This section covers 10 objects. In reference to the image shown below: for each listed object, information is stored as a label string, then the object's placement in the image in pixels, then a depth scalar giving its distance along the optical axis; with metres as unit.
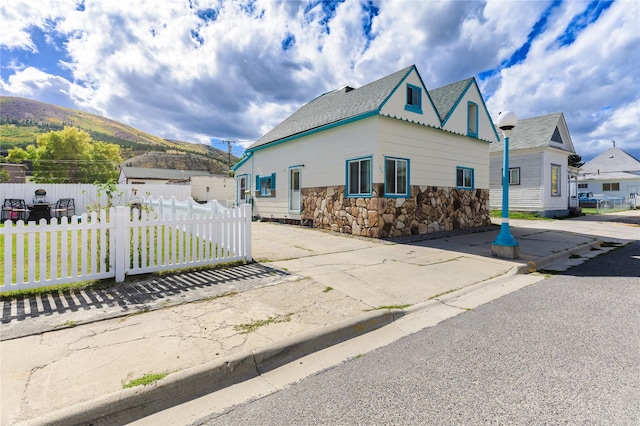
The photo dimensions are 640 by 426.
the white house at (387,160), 10.48
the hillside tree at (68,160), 46.28
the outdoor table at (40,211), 16.44
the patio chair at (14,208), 16.11
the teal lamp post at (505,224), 7.47
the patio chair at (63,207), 17.73
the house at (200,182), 36.44
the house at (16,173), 43.36
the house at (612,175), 39.38
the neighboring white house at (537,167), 19.42
